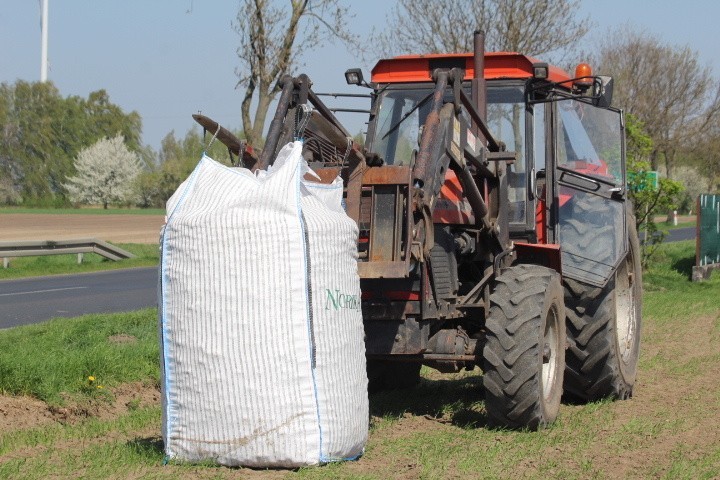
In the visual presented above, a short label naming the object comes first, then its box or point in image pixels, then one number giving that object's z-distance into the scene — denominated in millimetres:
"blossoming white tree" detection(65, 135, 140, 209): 98438
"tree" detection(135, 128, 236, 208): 98062
